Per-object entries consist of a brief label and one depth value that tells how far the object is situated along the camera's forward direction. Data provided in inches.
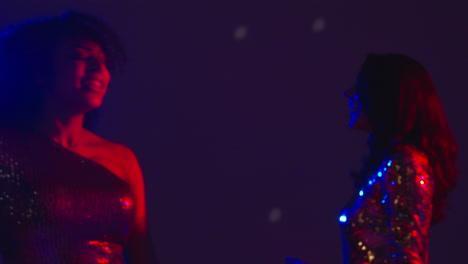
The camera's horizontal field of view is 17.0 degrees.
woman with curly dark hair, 173.6
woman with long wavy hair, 166.5
